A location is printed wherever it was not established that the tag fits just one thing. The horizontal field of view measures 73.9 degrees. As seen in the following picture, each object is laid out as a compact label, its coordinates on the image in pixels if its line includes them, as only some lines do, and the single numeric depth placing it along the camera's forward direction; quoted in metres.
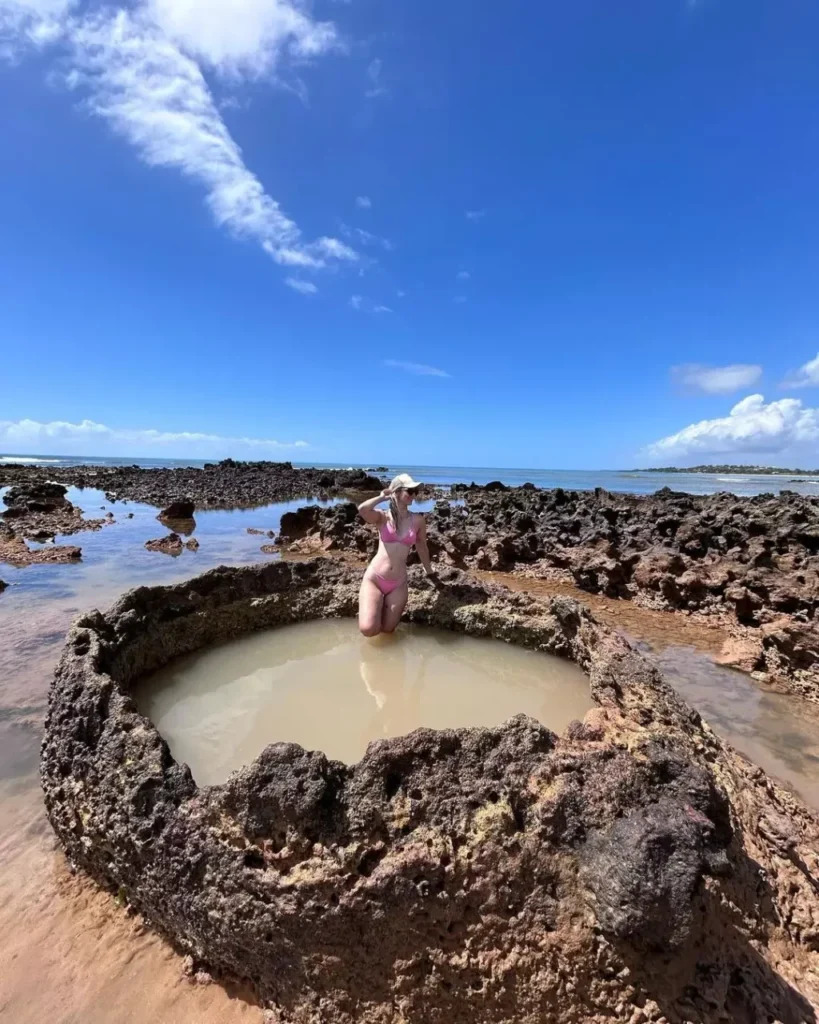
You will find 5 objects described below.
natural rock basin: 1.76
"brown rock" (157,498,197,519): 16.13
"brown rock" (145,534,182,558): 11.04
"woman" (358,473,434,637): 4.41
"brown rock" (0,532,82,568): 9.68
